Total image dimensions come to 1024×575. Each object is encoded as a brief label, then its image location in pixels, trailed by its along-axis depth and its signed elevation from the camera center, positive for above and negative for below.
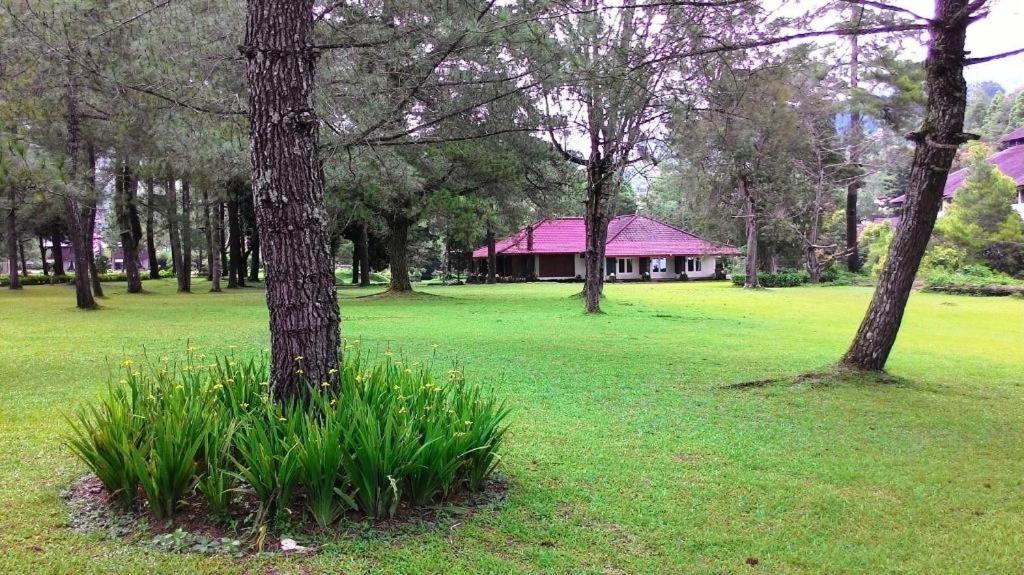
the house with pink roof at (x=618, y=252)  42.97 +0.43
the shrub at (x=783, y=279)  33.78 -1.21
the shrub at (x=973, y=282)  22.95 -1.11
